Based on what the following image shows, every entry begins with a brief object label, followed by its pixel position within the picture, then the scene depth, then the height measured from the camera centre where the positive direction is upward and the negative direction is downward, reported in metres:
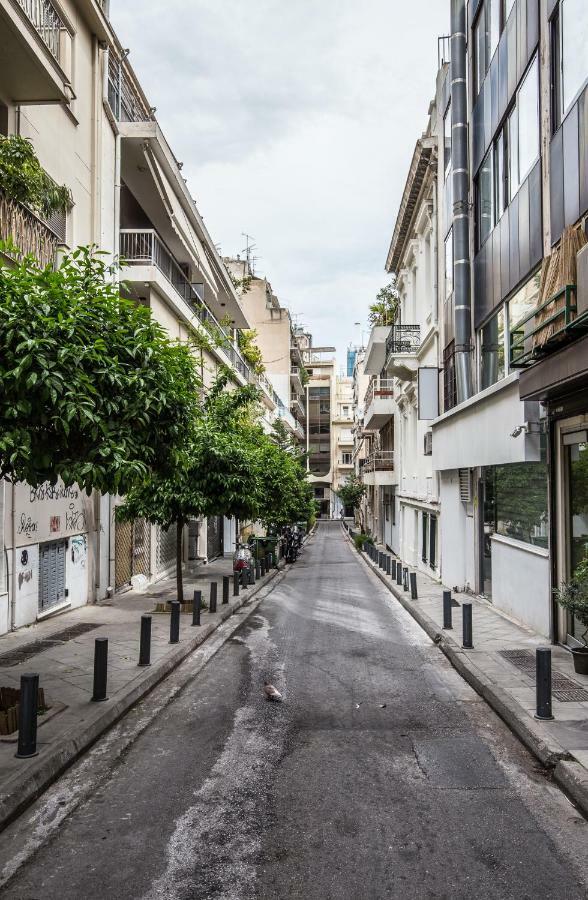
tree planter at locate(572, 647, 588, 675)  8.99 -2.33
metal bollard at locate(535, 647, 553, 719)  7.14 -2.13
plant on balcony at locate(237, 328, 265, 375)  38.16 +7.78
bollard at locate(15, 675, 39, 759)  5.91 -2.03
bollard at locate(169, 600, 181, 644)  11.18 -2.28
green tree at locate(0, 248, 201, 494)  6.24 +1.00
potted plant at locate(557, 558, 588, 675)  8.48 -1.47
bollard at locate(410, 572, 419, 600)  17.16 -2.67
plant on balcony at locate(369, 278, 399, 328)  32.69 +8.72
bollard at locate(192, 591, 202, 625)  12.79 -2.30
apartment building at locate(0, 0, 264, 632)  11.58 +6.55
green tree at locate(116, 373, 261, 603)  14.08 -0.04
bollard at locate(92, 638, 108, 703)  7.76 -2.11
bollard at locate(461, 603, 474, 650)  10.85 -2.33
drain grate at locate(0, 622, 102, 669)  10.06 -2.60
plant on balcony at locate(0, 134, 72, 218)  7.44 +3.52
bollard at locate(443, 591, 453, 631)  12.60 -2.44
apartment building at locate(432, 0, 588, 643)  10.12 +3.68
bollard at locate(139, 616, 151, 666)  9.57 -2.23
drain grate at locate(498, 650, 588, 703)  8.01 -2.53
